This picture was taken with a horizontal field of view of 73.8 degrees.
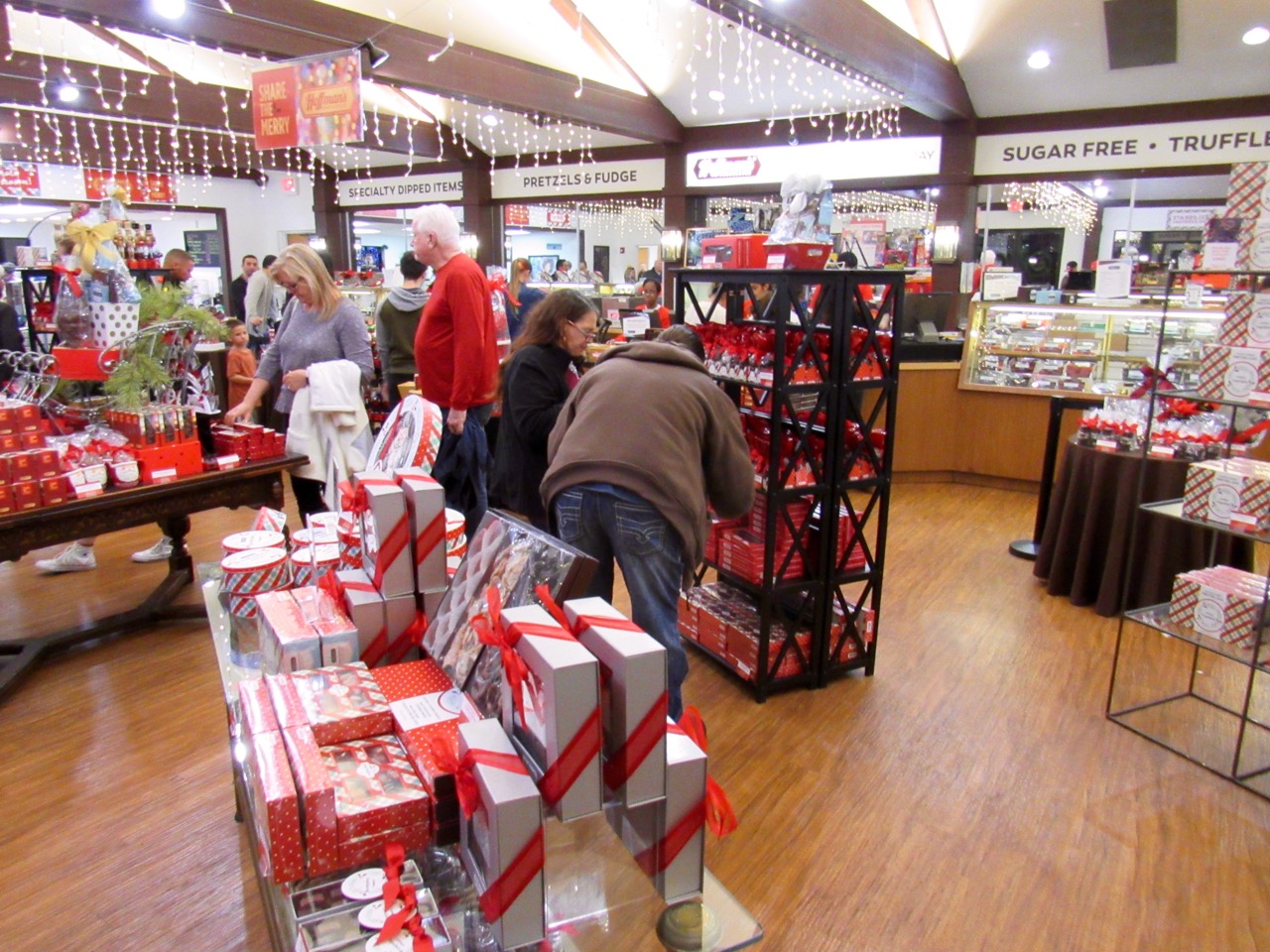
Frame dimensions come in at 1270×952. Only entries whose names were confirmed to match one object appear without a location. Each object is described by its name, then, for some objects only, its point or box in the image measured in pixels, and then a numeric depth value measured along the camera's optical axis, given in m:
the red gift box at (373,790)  1.23
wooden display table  3.07
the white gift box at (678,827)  1.24
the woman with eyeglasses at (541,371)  3.24
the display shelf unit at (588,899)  1.27
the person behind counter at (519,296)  6.86
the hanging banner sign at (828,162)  10.23
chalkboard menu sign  15.74
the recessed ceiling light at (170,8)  6.52
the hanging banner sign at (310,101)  5.63
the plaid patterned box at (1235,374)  2.78
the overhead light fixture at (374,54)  6.20
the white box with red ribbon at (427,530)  1.75
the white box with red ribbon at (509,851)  1.09
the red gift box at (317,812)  1.19
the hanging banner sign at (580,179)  12.83
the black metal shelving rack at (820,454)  3.14
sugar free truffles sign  8.21
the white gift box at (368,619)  1.75
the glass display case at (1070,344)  5.69
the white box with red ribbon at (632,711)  1.16
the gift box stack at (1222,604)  2.90
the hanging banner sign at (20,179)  12.11
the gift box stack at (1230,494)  2.80
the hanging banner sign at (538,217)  18.15
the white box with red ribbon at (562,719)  1.11
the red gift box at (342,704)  1.39
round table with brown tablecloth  4.02
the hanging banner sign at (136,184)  13.11
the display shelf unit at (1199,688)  2.91
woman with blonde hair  3.74
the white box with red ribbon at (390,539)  1.72
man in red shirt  3.62
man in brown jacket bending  2.35
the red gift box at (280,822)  1.18
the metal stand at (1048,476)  4.89
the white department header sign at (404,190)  15.08
